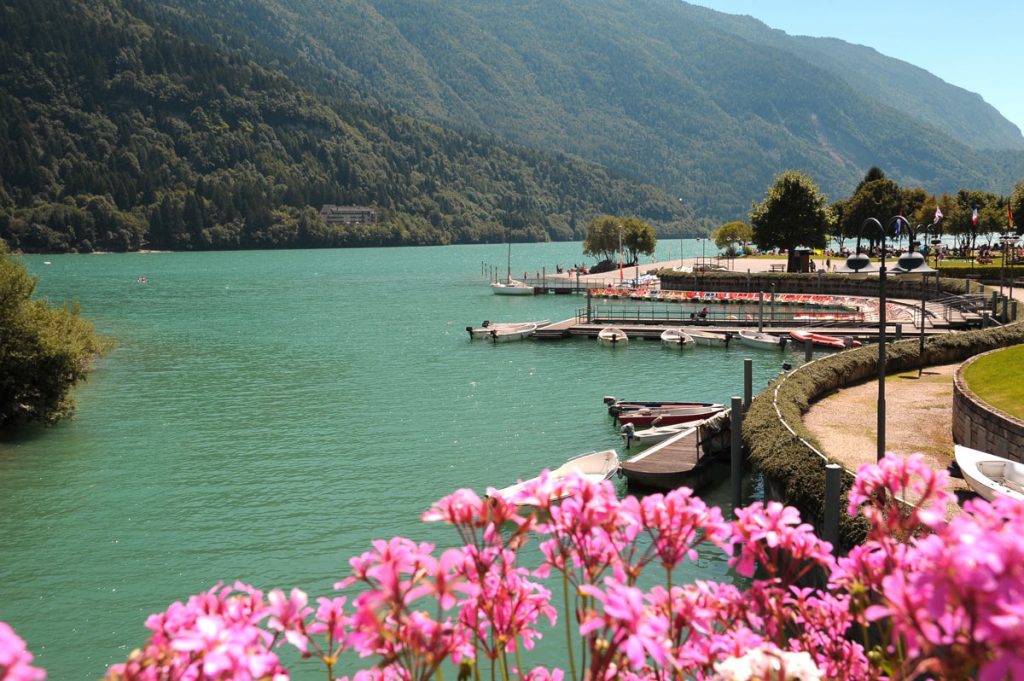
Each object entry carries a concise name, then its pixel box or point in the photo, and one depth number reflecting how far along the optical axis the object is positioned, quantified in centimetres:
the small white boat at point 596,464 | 2585
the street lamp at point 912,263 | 1667
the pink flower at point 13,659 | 204
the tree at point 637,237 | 13975
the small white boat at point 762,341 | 5875
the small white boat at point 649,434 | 3203
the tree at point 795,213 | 10200
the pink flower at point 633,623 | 257
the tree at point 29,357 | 3406
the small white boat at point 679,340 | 5994
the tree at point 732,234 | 15188
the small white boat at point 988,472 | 1621
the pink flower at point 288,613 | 322
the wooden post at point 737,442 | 2291
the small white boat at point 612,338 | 6200
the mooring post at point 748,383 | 2947
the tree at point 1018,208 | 9325
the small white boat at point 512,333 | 6475
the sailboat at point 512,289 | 10894
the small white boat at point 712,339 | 6041
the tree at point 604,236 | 13775
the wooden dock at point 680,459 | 2612
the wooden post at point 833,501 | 1445
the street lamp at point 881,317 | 1733
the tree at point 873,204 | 11975
